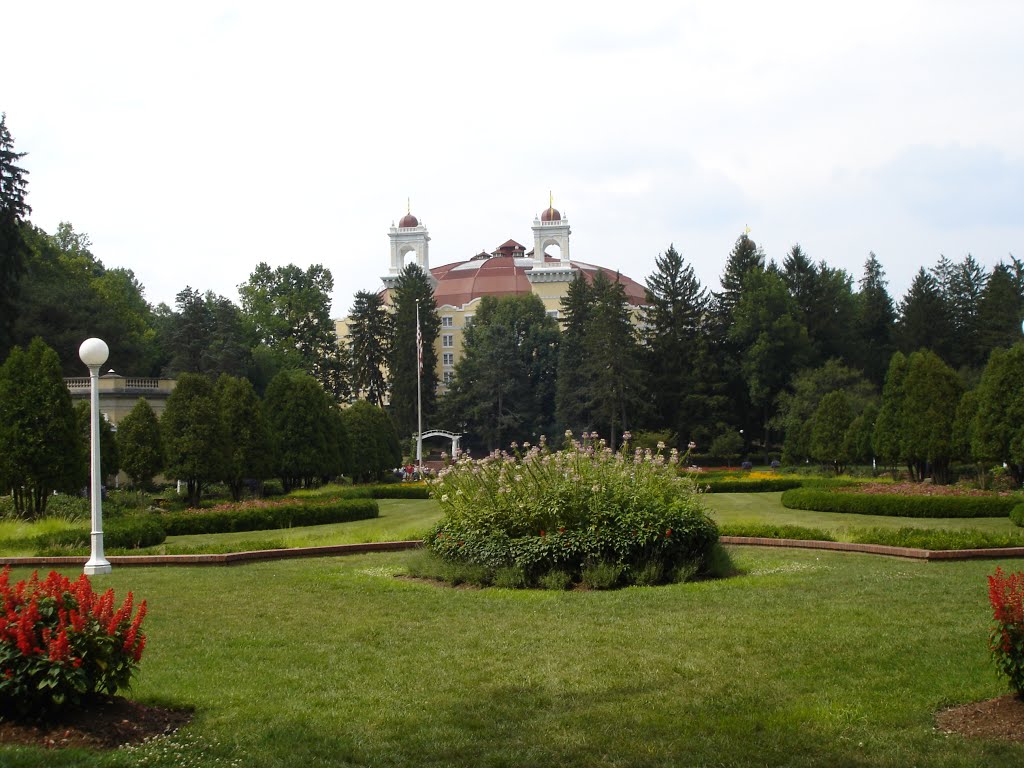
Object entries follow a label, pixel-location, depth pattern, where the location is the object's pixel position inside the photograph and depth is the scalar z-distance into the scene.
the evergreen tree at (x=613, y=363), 62.44
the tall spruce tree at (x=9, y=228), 45.38
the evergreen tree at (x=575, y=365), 67.00
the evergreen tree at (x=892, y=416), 37.78
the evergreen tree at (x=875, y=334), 73.69
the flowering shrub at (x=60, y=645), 6.18
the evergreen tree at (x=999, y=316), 66.06
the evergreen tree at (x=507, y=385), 73.00
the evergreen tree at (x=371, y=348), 73.56
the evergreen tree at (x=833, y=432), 46.66
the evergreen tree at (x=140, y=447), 34.03
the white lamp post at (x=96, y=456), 14.70
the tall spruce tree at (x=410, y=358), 69.44
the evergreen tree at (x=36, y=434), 23.67
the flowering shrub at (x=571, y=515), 13.31
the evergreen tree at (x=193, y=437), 31.39
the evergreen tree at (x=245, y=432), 33.66
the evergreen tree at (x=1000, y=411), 29.97
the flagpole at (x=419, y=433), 54.62
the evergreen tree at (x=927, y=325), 69.69
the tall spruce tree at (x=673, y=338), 63.25
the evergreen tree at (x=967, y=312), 70.00
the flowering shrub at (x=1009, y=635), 6.39
